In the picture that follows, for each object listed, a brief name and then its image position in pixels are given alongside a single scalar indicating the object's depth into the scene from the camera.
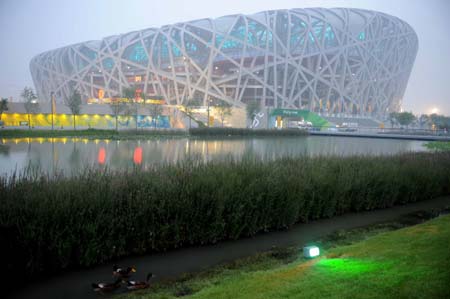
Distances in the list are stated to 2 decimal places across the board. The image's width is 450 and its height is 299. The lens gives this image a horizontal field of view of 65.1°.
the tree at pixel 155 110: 49.69
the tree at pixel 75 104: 43.52
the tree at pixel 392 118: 74.50
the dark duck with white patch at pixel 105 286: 4.29
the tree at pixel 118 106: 44.67
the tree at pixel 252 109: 57.91
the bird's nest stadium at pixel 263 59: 64.81
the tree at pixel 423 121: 94.12
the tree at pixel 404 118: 70.31
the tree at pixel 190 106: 56.19
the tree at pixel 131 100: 49.44
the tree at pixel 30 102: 44.09
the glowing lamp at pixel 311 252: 5.16
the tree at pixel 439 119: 86.62
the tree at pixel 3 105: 35.88
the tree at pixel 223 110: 56.91
